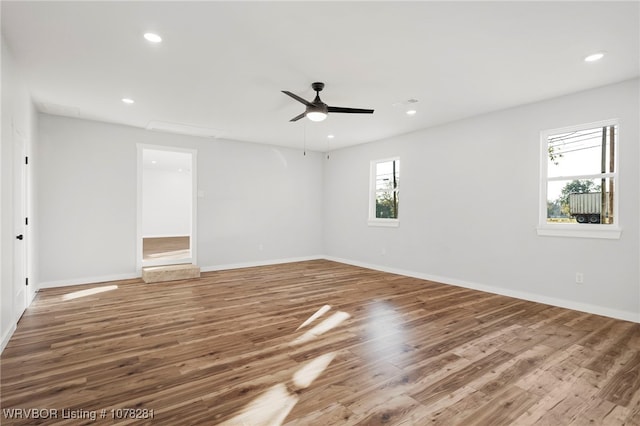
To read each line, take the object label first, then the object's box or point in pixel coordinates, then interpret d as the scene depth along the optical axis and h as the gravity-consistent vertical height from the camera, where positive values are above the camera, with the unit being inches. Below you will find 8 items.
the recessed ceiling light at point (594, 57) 121.6 +58.6
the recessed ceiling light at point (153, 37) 109.7 +58.0
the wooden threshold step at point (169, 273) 213.6 -44.7
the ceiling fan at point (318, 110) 144.8 +45.1
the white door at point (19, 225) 125.9 -8.3
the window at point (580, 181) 152.3 +14.6
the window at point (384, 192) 259.8 +13.9
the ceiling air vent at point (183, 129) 219.4 +56.0
